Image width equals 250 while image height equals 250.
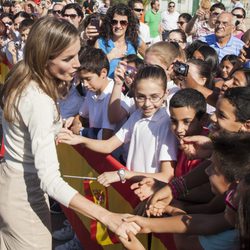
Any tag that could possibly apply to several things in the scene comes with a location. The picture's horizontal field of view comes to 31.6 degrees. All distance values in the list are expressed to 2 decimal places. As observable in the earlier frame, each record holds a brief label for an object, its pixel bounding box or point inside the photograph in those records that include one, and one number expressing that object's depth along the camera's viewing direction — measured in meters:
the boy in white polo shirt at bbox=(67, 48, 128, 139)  3.84
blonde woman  2.12
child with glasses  2.91
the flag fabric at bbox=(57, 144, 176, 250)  2.57
